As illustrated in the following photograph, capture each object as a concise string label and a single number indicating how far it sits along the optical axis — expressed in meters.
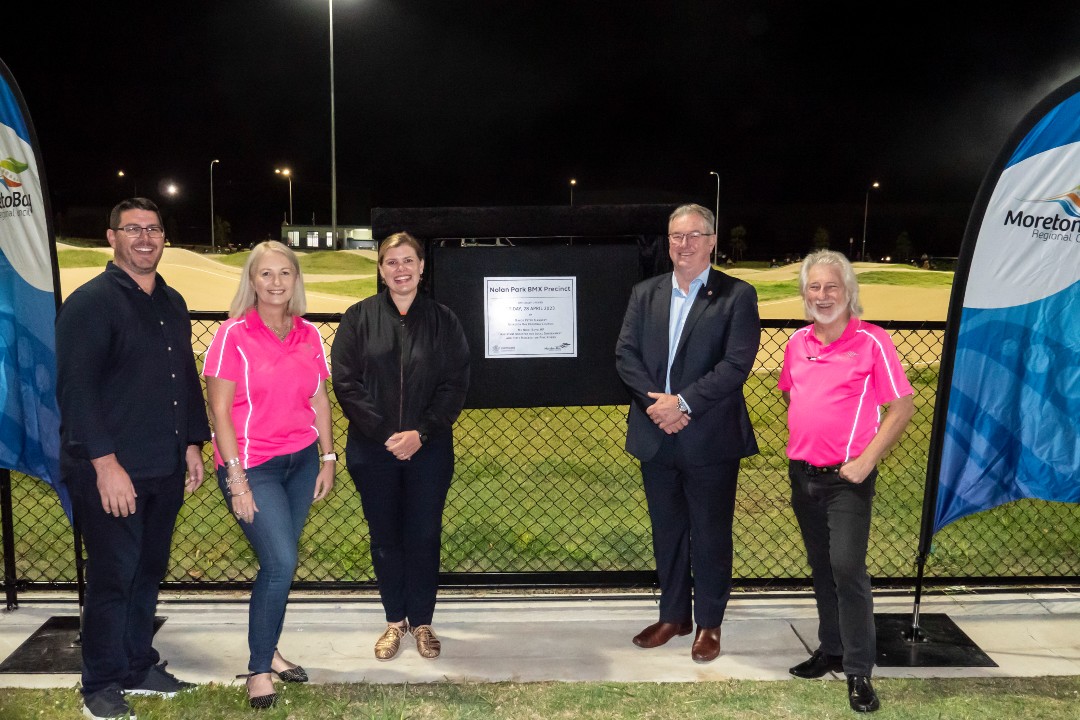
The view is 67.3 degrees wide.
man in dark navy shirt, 2.87
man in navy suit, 3.55
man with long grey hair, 3.12
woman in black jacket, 3.48
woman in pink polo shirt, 3.04
